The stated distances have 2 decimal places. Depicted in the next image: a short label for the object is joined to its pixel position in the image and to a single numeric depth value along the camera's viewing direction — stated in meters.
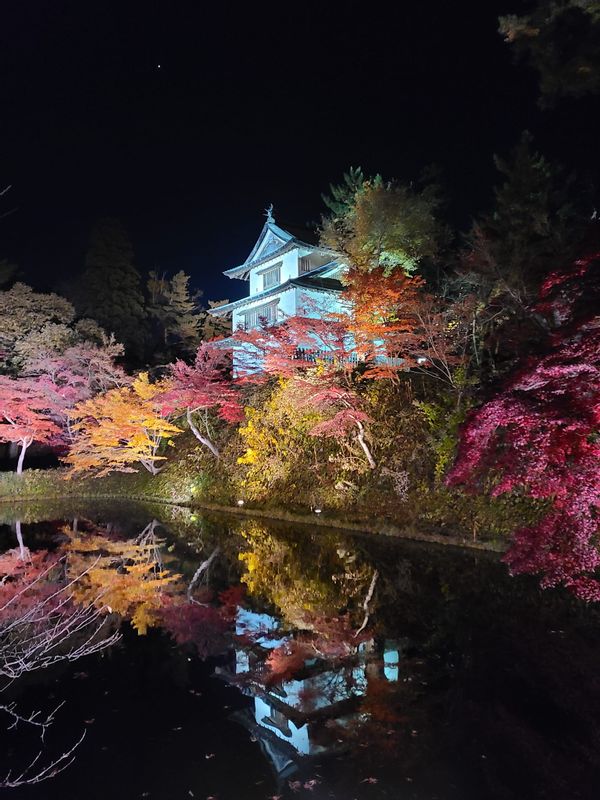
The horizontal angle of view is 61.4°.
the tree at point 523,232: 11.38
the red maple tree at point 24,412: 20.19
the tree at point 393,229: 19.38
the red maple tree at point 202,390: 17.92
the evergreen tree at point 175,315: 33.62
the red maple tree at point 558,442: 6.00
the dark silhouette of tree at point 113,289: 33.00
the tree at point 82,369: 22.39
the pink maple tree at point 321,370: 13.00
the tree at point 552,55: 7.23
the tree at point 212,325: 32.89
